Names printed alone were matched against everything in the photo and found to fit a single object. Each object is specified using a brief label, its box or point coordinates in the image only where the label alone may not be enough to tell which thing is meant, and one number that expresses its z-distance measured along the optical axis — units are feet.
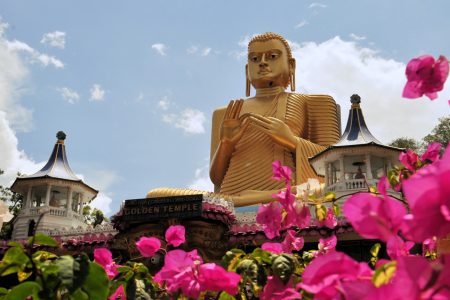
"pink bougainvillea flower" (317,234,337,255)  9.01
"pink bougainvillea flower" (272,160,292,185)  8.58
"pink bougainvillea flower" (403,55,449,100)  5.30
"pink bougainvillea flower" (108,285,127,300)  7.45
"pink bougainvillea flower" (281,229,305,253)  8.80
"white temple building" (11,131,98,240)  53.52
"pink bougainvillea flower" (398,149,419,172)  9.07
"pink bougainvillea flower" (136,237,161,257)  7.91
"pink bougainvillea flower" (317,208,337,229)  9.32
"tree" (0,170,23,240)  79.59
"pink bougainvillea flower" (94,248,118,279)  8.00
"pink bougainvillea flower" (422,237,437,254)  8.79
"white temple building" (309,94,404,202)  42.98
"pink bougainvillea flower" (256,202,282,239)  8.12
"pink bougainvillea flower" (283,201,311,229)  8.11
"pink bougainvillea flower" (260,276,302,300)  5.72
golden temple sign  28.86
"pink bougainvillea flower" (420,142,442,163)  9.07
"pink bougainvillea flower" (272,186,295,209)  8.23
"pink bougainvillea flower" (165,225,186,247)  7.87
